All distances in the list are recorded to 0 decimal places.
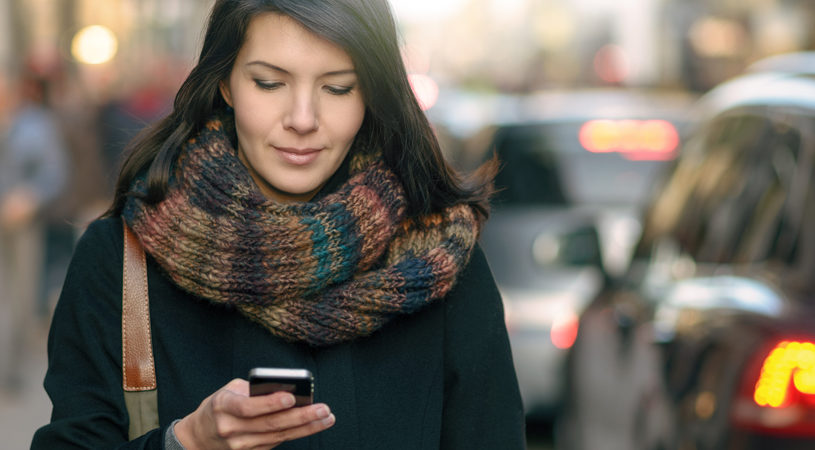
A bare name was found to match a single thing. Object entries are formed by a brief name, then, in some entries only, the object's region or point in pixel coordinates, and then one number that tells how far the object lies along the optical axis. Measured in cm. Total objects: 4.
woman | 235
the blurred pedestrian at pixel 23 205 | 865
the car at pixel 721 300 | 313
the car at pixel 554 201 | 678
